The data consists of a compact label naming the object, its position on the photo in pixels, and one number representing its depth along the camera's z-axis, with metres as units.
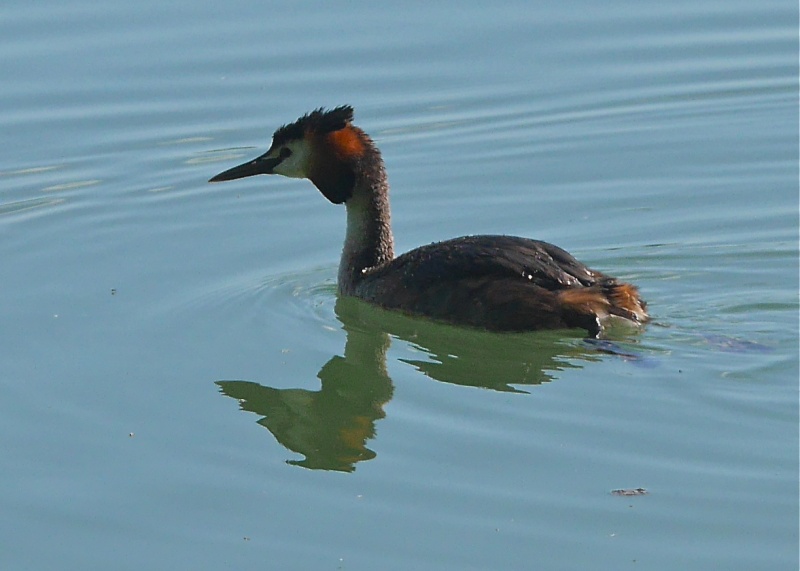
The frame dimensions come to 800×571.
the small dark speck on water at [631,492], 13.15
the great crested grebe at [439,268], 17.19
